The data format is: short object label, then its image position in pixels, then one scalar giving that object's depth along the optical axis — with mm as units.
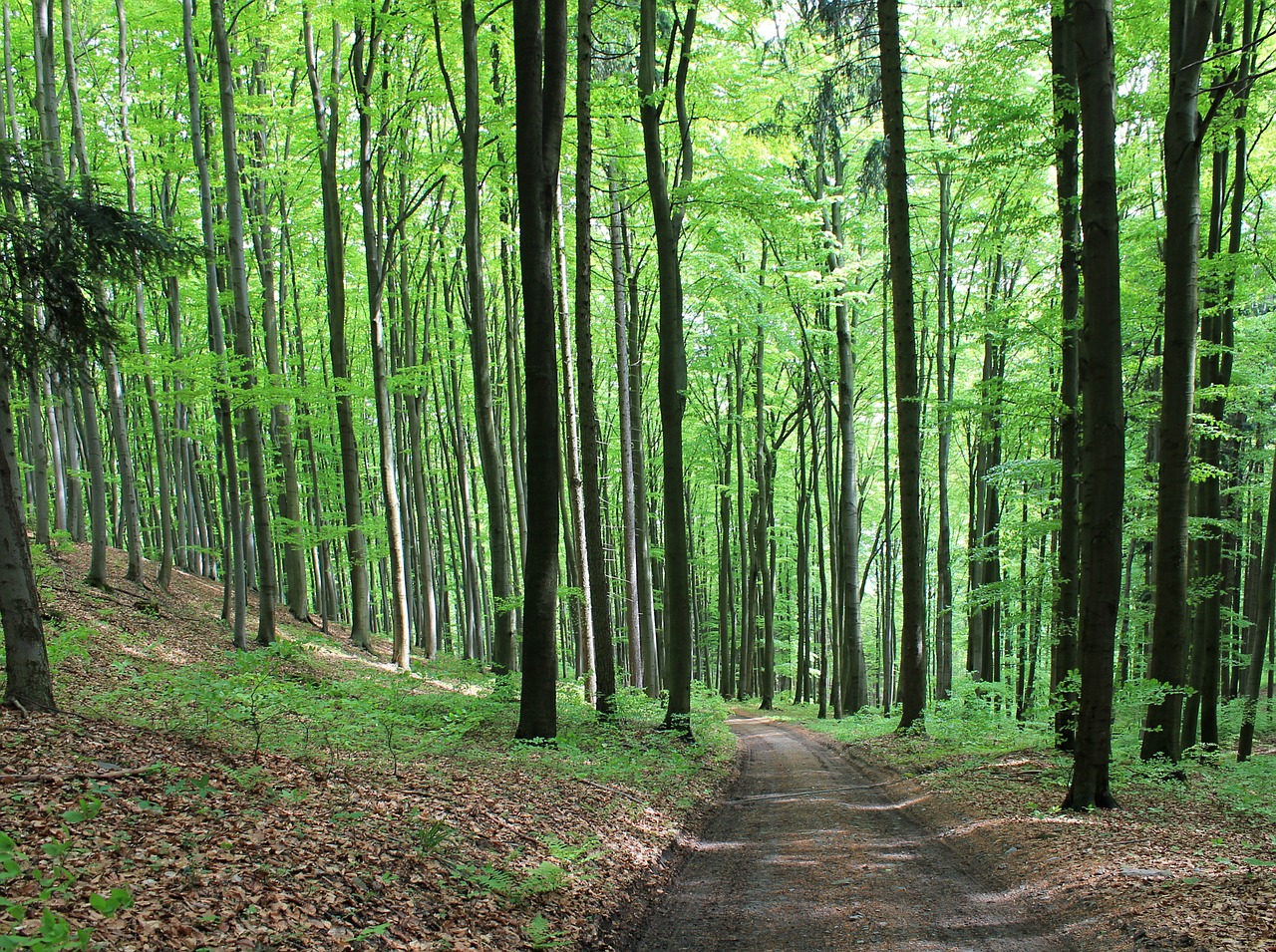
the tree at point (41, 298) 5879
